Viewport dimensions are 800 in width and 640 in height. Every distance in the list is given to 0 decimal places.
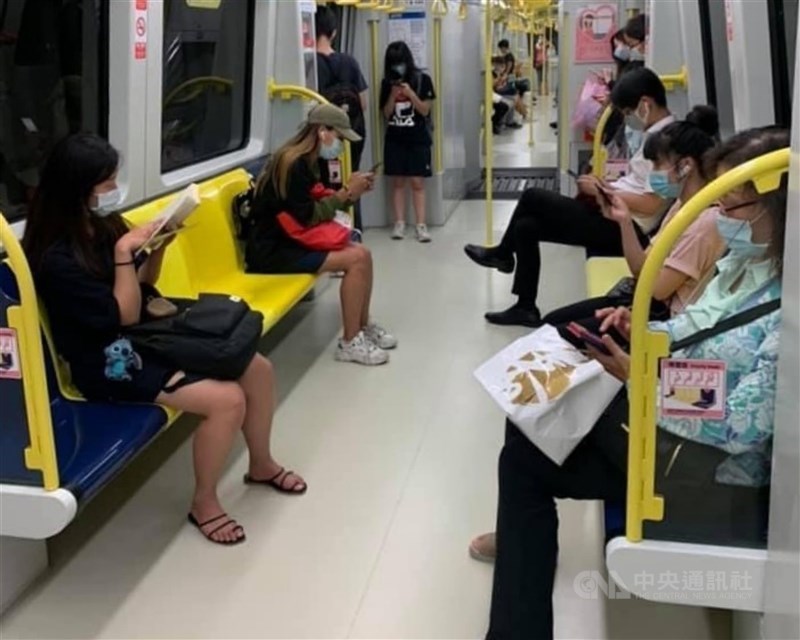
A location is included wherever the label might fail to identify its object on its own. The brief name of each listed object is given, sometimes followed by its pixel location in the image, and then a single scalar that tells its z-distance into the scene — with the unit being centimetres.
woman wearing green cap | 462
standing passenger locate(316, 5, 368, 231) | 677
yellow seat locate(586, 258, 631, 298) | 422
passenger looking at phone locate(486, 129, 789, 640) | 207
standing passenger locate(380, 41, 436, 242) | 744
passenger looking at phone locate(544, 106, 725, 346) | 288
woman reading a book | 286
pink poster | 746
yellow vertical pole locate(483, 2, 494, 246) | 630
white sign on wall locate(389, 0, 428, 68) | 762
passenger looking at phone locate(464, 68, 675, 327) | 421
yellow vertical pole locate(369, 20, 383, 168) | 762
